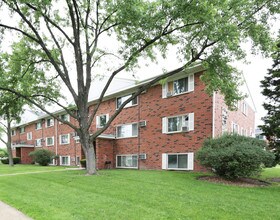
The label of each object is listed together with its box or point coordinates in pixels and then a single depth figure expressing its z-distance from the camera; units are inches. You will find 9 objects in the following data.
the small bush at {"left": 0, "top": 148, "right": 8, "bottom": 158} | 1868.4
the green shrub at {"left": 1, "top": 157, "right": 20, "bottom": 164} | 1421.0
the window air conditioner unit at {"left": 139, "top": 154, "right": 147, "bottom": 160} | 724.2
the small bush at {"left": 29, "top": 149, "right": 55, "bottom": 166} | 1095.6
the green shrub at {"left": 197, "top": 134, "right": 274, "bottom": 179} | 427.5
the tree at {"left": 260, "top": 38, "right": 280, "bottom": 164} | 579.2
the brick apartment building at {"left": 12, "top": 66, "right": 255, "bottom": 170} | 603.2
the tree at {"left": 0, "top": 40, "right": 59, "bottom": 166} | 634.8
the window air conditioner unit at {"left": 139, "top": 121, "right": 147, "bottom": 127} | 731.4
